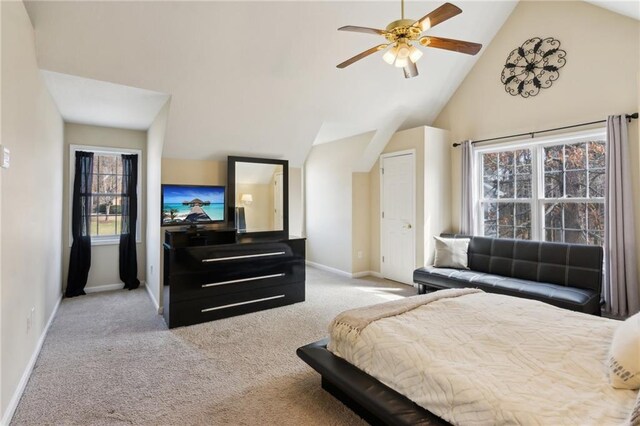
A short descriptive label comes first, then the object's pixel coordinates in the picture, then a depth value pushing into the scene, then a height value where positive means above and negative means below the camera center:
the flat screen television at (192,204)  3.84 +0.18
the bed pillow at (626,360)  1.33 -0.59
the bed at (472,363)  1.27 -0.68
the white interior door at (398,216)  4.98 +0.04
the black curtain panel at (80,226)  4.47 -0.08
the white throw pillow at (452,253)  4.34 -0.45
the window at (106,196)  4.78 +0.35
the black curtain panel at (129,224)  4.86 -0.06
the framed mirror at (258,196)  4.20 +0.31
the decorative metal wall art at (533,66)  3.95 +1.89
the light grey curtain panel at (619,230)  3.27 -0.12
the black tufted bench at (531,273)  3.24 -0.63
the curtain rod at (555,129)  3.31 +1.05
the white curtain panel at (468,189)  4.70 +0.42
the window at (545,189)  3.76 +0.37
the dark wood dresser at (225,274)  3.40 -0.61
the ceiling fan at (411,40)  2.18 +1.30
